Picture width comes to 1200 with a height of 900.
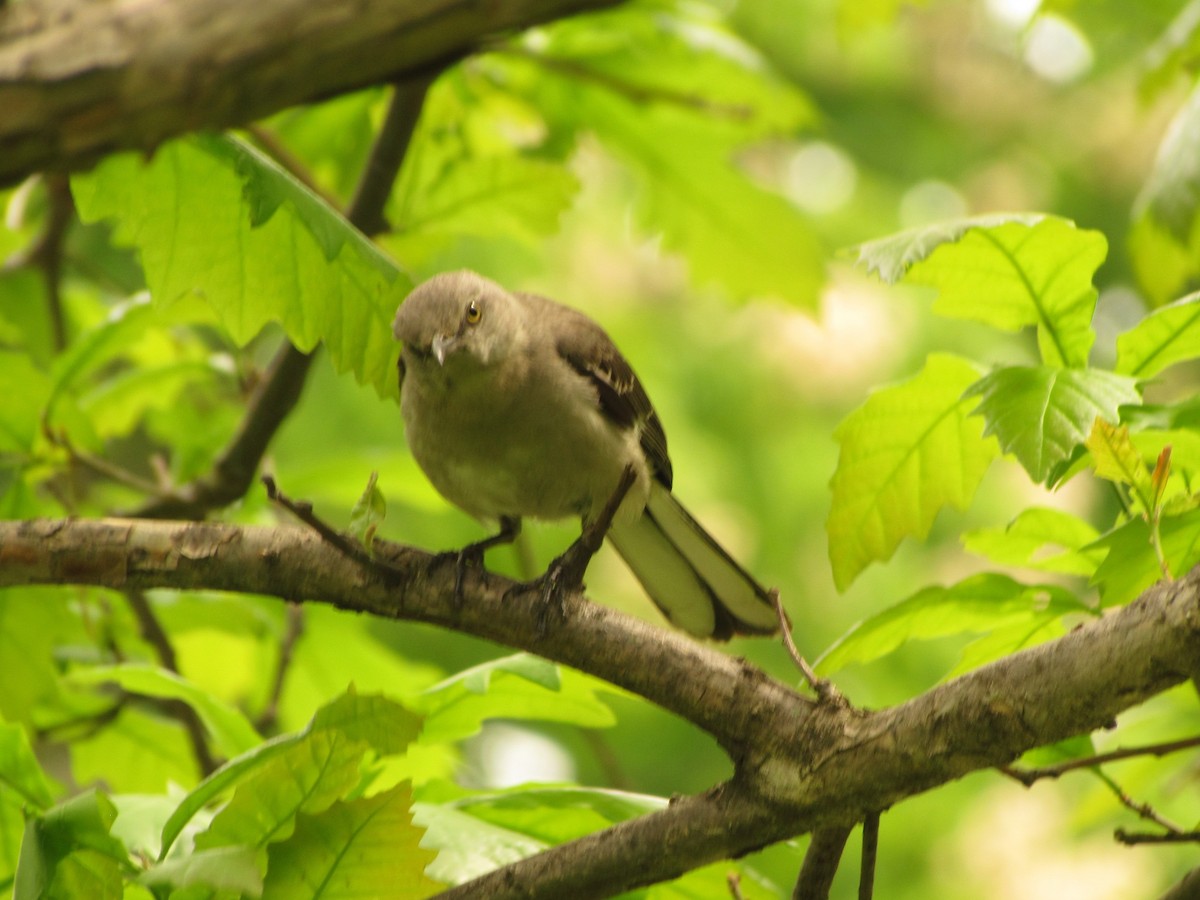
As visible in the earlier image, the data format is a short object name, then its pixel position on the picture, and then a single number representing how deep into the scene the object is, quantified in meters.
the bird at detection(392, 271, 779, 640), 7.19
